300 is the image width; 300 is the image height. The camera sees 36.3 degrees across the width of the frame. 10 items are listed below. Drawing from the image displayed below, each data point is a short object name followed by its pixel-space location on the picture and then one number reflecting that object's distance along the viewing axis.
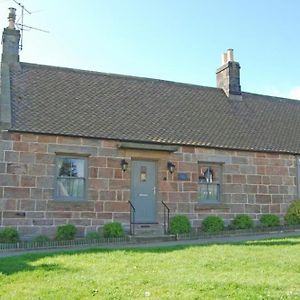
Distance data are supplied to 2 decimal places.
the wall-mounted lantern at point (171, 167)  15.73
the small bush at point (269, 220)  16.77
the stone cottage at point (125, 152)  14.16
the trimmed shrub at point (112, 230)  14.16
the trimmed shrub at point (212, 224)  15.70
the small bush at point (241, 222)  16.31
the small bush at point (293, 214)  17.22
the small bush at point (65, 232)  13.70
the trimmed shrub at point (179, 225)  15.12
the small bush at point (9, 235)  13.09
